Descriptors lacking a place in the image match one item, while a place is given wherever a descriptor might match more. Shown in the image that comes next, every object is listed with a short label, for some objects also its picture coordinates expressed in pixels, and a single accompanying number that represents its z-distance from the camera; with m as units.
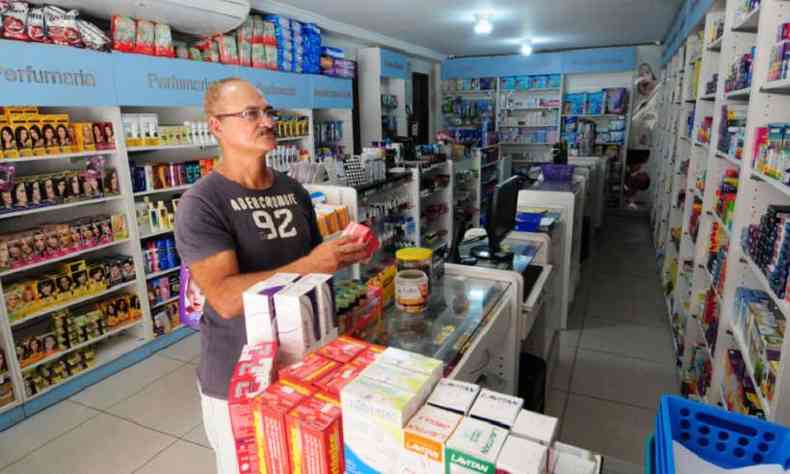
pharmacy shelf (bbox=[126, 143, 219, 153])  3.95
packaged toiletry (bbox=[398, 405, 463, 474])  0.82
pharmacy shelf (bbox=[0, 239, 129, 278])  3.25
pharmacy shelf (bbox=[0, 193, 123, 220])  3.24
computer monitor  2.80
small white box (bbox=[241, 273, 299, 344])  1.08
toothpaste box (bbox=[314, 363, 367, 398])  0.97
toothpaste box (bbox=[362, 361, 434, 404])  0.93
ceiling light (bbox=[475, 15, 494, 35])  6.43
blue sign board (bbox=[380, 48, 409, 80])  7.66
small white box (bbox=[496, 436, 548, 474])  0.75
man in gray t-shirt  1.47
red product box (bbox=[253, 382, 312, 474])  0.92
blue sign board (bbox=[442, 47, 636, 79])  9.44
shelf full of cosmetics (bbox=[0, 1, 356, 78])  3.29
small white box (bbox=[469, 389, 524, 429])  0.88
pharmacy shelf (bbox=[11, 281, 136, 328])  3.36
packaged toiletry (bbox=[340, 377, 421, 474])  0.86
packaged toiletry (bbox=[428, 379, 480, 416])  0.91
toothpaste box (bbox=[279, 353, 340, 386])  1.01
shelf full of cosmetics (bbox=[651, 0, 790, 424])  1.89
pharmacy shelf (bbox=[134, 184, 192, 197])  4.09
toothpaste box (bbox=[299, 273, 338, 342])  1.14
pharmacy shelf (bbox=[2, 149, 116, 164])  3.27
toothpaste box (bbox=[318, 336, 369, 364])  1.10
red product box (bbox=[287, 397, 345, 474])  0.88
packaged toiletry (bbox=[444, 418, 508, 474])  0.77
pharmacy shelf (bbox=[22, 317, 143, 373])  3.42
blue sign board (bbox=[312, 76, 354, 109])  6.00
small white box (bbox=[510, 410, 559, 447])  0.83
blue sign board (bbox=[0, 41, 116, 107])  3.11
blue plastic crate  1.14
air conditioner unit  3.69
